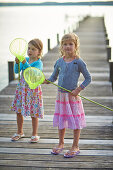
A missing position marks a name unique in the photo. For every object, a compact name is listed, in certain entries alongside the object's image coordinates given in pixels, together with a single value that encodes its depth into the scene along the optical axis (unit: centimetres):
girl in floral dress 432
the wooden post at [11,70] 855
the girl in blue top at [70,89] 390
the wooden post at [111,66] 738
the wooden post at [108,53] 1063
